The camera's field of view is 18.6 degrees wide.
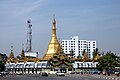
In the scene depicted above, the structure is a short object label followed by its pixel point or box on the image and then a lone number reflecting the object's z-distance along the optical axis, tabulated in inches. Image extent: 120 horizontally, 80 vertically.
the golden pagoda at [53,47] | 4547.0
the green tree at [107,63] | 3309.5
